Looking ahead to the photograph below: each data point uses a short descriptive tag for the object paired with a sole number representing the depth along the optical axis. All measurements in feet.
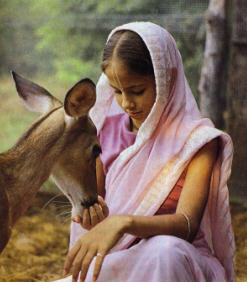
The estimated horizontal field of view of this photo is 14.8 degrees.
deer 7.53
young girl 7.36
